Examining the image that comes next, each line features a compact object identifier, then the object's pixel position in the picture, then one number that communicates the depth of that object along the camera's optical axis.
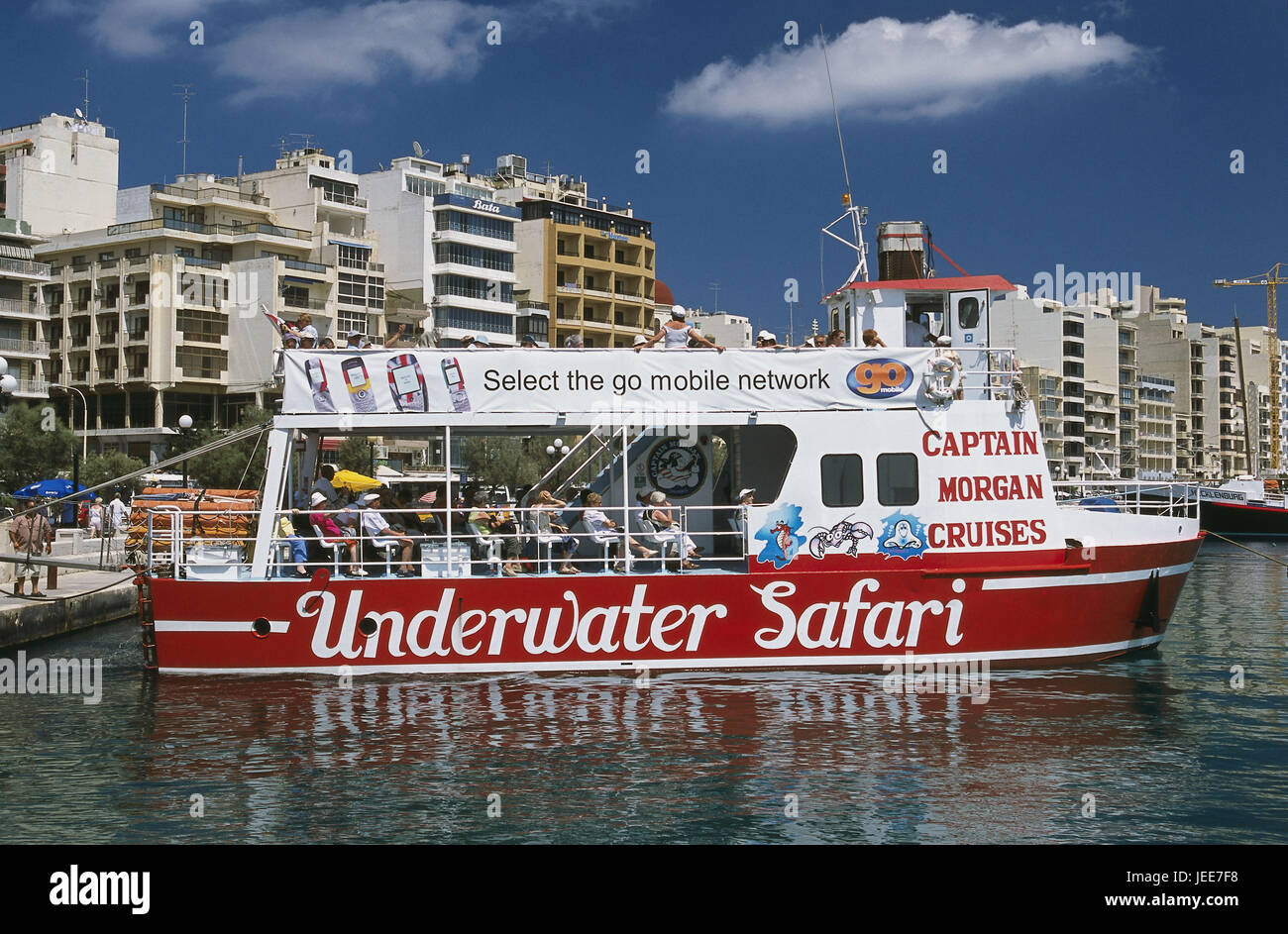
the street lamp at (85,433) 63.03
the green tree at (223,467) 54.75
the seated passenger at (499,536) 15.44
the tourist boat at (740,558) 15.52
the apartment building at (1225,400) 150.38
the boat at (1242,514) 68.75
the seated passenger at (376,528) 16.03
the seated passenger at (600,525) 16.08
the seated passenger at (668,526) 15.88
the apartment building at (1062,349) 119.88
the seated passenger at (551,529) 15.62
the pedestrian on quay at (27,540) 22.50
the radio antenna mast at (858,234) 19.36
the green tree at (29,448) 54.06
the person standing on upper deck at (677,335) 16.66
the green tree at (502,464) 60.19
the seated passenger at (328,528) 15.97
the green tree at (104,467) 54.00
